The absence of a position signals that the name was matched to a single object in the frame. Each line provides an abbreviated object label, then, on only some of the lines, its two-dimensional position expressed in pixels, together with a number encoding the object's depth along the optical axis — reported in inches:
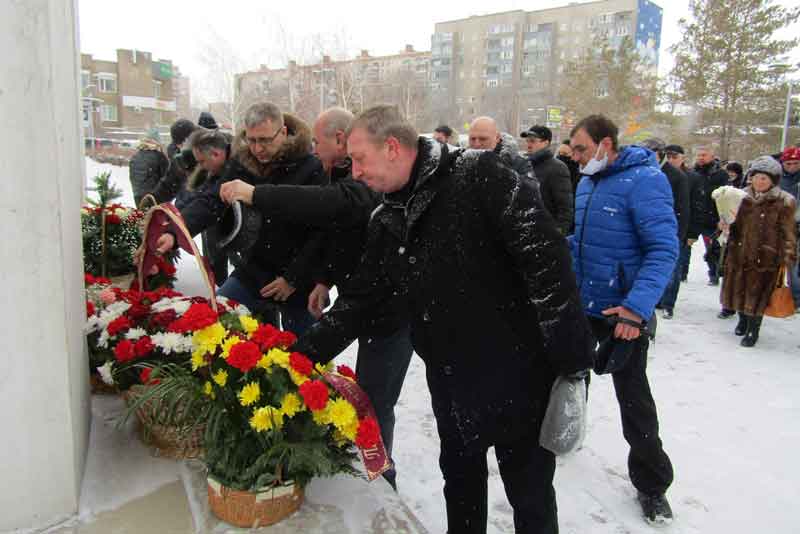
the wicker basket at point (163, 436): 95.3
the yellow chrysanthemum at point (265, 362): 84.9
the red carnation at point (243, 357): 82.7
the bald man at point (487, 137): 182.4
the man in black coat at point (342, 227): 102.1
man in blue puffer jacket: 109.8
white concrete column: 71.6
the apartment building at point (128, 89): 2450.8
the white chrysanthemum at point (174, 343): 104.7
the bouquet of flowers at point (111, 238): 211.8
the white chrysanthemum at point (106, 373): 108.8
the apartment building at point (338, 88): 1320.1
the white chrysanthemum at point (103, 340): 111.9
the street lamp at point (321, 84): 1328.7
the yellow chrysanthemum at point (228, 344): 85.4
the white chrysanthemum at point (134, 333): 110.0
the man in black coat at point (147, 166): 283.1
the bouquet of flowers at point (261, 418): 82.4
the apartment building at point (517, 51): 2220.7
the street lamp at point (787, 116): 895.7
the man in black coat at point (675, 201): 266.9
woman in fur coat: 227.8
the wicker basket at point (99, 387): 126.1
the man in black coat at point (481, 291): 73.4
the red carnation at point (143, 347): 105.3
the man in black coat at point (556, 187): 216.2
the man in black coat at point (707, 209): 339.0
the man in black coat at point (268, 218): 120.2
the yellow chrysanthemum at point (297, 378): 84.4
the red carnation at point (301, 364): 84.7
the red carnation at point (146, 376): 96.4
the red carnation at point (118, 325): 111.9
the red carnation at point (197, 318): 89.6
